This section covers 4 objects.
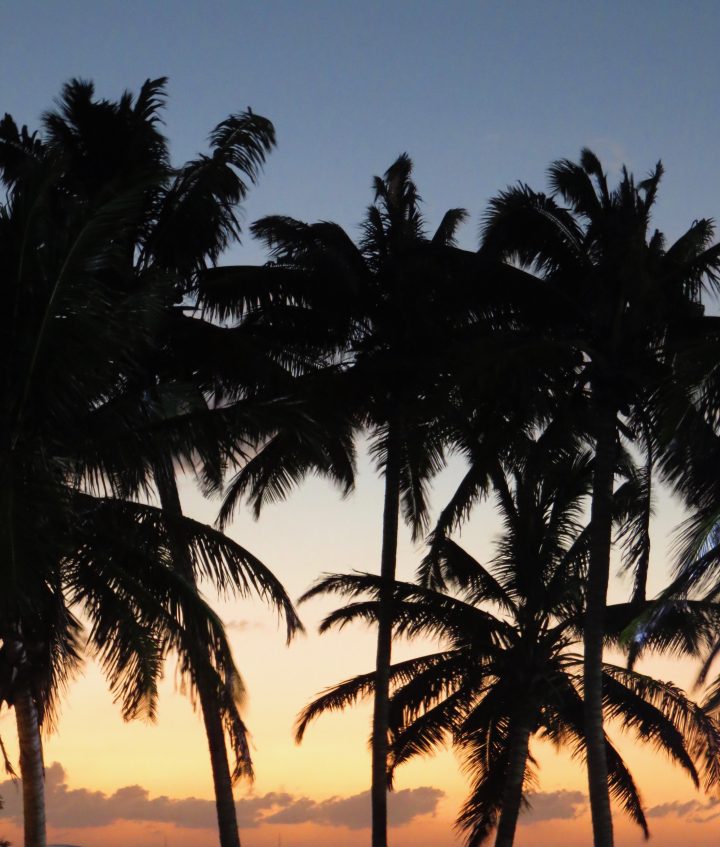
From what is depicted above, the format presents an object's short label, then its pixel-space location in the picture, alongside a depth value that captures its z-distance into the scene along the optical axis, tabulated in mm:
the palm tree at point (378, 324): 25172
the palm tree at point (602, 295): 22719
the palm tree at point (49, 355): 15992
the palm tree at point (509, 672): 26734
